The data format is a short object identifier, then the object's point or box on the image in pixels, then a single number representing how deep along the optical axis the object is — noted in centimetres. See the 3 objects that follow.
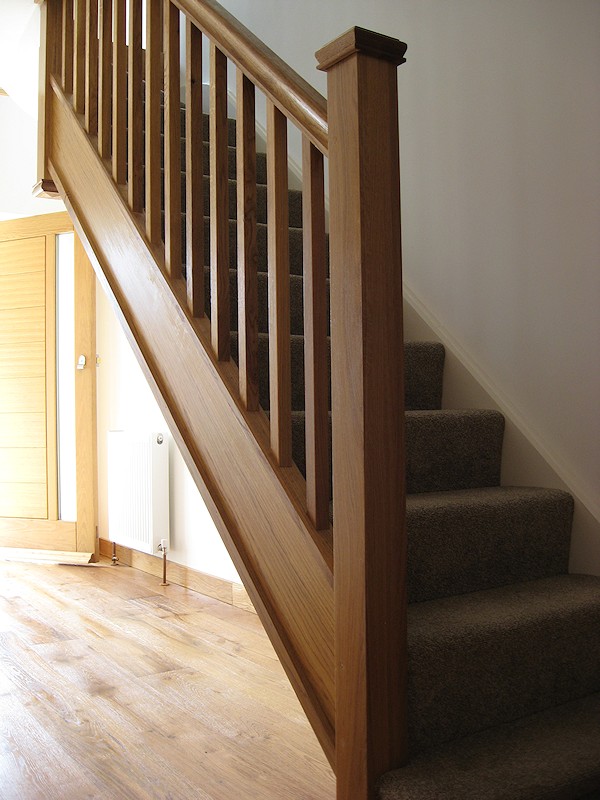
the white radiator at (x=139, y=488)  406
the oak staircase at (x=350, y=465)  133
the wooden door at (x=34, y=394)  467
